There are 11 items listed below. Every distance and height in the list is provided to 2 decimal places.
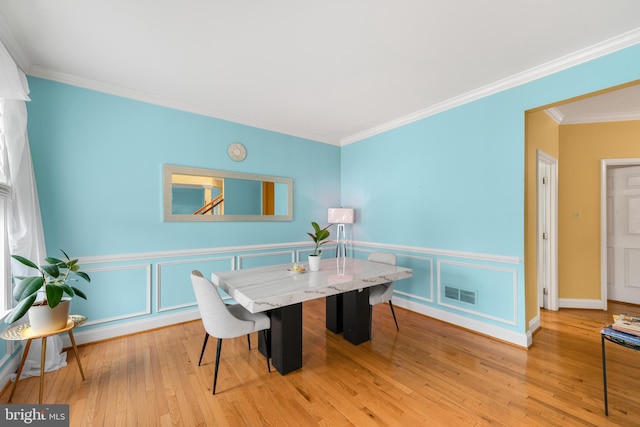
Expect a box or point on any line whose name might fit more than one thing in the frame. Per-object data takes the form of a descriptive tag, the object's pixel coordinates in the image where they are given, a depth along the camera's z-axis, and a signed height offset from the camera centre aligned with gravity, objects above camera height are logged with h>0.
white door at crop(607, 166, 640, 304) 3.65 -0.29
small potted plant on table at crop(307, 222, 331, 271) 2.58 -0.46
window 1.97 -0.18
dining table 1.93 -0.60
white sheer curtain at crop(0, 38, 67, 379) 1.96 +0.20
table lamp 4.14 -0.03
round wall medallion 3.49 +0.85
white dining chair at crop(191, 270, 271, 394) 1.85 -0.75
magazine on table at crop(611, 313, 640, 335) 1.60 -0.71
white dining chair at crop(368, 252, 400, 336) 2.68 -0.83
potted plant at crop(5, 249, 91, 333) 1.64 -0.56
